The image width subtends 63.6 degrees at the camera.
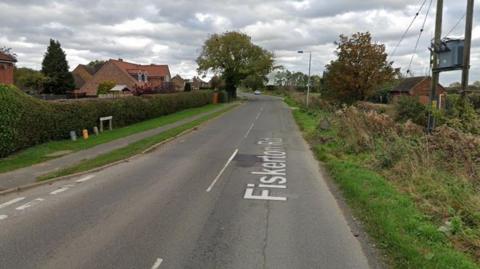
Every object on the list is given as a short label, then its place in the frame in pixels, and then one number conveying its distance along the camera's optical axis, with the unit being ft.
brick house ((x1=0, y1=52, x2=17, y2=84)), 109.29
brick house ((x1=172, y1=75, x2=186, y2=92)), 363.05
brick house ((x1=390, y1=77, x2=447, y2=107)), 177.32
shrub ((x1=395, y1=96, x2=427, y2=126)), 68.28
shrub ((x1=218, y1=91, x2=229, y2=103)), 210.79
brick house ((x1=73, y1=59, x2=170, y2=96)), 205.98
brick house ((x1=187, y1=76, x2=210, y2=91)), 374.63
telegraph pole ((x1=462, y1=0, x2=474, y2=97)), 44.14
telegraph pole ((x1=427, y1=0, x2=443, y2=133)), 46.42
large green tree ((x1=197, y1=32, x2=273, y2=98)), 233.35
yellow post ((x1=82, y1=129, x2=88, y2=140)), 61.40
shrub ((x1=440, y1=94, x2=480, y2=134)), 44.73
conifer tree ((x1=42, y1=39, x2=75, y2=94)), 176.55
